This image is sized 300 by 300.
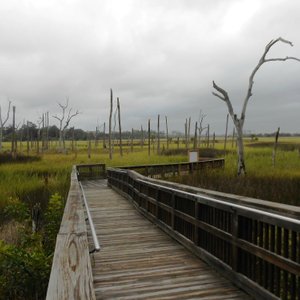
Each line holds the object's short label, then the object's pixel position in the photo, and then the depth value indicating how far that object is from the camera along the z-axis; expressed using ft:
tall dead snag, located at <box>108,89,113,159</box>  143.08
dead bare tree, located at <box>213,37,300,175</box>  66.80
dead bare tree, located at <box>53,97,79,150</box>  195.63
